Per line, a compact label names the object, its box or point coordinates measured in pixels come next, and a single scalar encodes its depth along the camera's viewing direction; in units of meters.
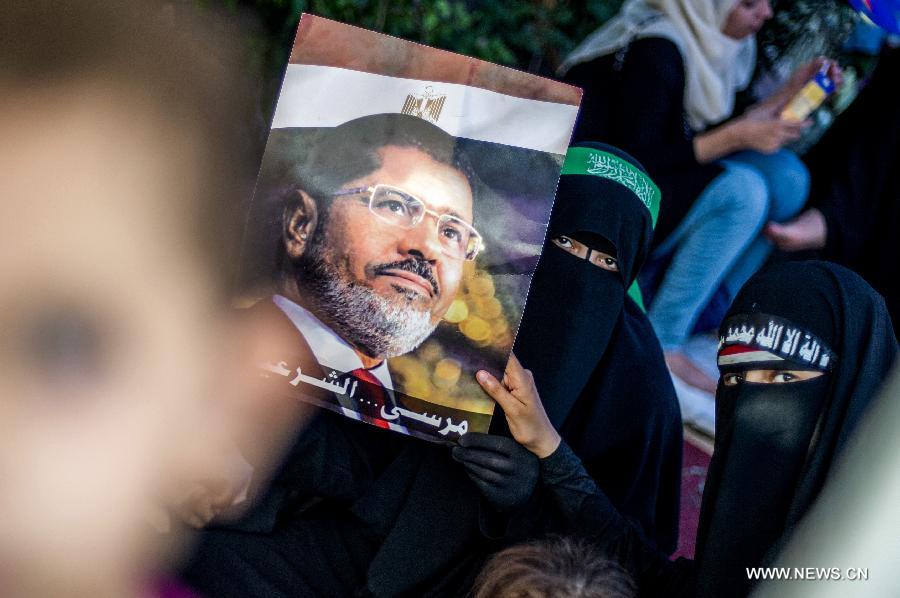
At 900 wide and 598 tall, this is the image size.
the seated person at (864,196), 5.30
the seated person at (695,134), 5.16
